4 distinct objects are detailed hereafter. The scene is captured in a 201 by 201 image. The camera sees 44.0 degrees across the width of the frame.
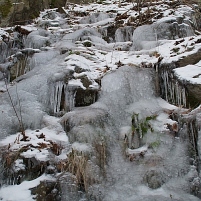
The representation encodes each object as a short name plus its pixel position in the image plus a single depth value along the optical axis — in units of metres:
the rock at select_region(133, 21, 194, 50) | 6.99
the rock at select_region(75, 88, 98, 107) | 4.61
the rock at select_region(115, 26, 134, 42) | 7.84
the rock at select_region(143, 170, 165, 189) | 3.16
